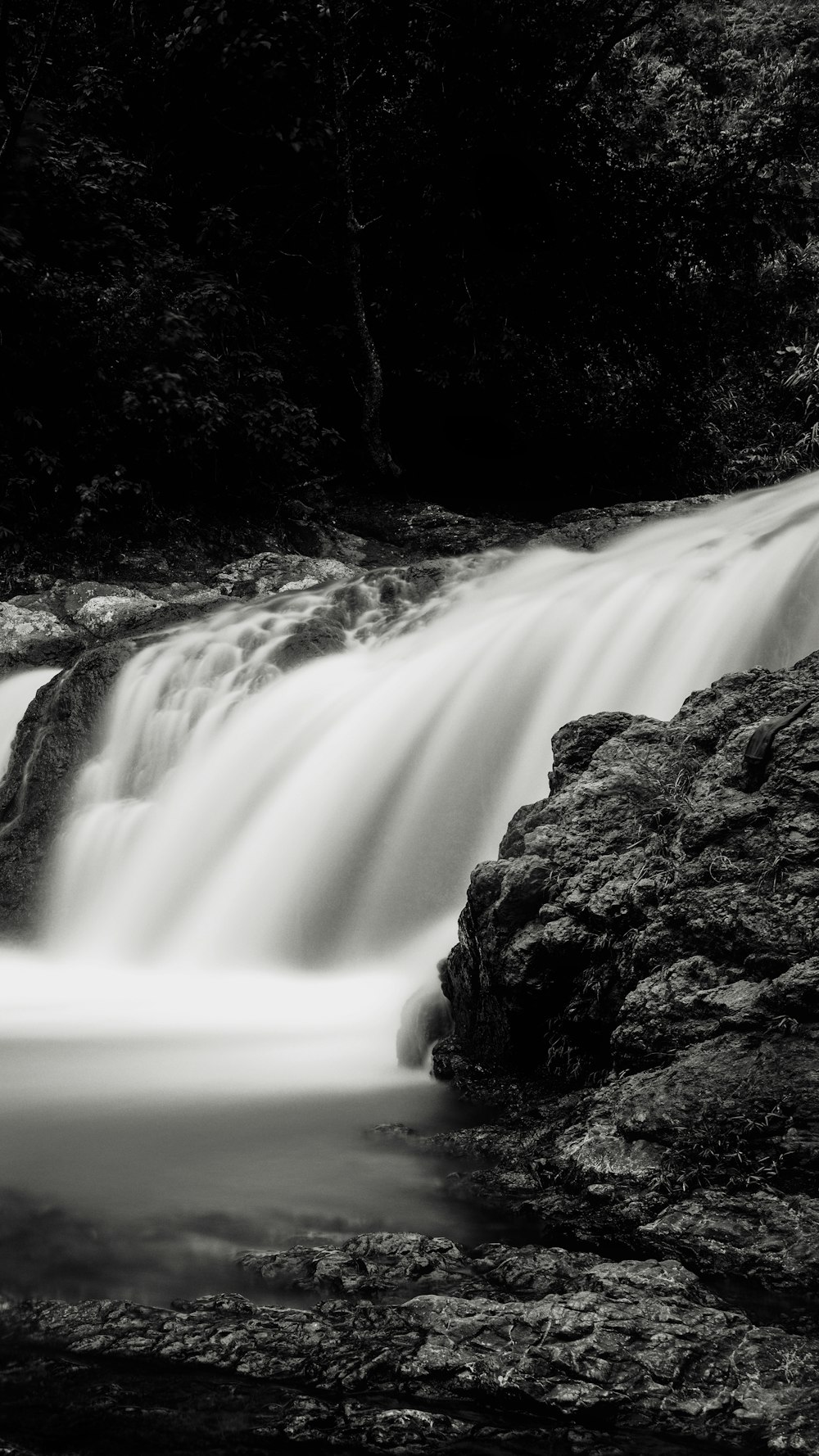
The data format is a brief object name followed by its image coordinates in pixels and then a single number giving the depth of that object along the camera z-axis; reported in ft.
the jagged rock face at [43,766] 21.89
